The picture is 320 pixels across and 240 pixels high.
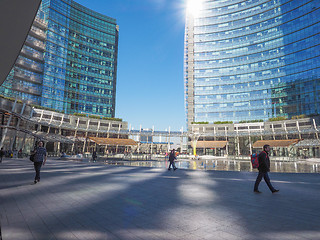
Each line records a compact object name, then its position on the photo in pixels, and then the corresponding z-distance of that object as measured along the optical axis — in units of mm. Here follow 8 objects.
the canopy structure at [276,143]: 44369
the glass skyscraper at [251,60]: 61500
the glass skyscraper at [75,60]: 60562
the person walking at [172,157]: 14636
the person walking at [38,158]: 8250
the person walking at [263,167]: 6976
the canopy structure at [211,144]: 59144
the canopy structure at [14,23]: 3568
